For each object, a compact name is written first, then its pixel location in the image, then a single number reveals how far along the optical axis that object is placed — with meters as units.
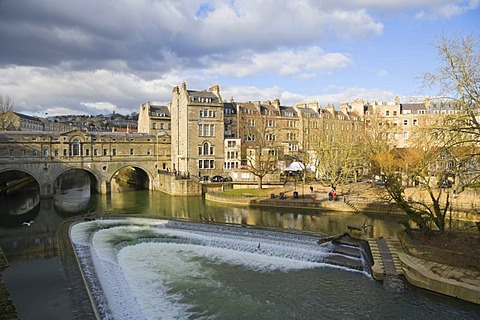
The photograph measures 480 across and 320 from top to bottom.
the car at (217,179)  55.88
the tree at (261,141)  51.28
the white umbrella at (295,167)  54.09
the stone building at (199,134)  55.16
